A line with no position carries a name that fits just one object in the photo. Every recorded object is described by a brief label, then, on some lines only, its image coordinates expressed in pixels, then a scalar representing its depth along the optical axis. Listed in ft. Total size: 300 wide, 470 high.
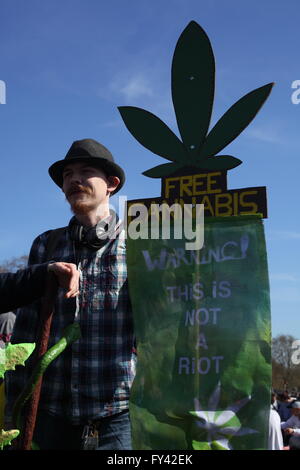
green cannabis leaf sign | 6.90
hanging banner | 5.87
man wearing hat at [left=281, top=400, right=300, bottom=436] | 26.08
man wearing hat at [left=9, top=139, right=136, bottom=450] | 6.69
